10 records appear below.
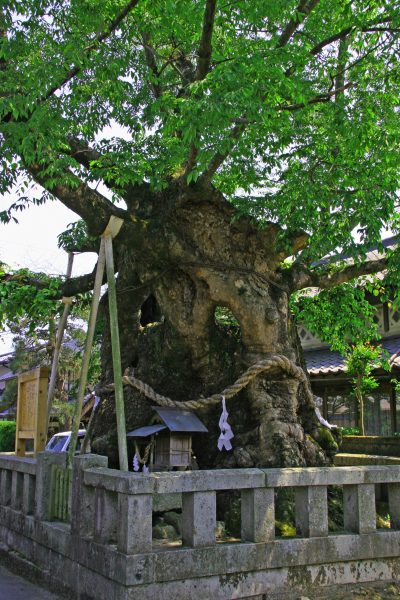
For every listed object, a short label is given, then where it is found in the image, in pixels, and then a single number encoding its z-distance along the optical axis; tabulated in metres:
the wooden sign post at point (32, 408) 9.15
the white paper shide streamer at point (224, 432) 8.62
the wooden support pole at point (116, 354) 6.24
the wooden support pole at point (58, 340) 9.82
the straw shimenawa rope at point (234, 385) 8.86
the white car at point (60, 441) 15.14
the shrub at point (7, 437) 26.04
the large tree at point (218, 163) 7.78
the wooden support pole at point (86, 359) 6.91
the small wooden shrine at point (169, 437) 8.23
